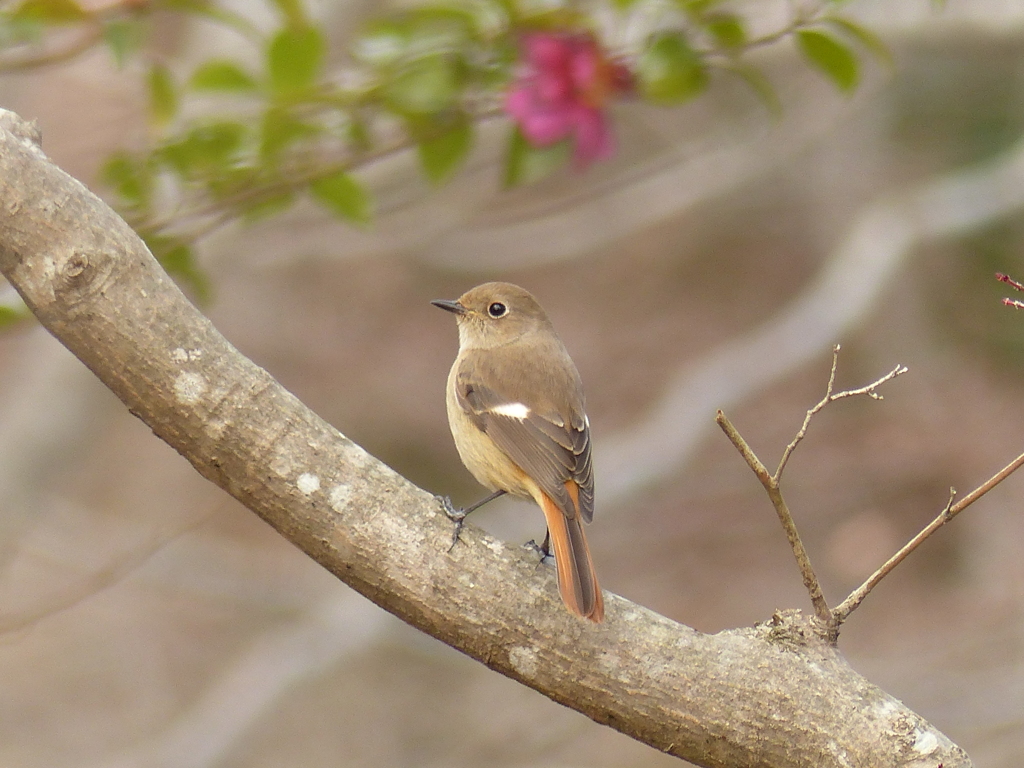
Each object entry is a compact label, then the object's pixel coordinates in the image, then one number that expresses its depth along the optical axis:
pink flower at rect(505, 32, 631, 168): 7.04
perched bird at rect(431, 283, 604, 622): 7.04
